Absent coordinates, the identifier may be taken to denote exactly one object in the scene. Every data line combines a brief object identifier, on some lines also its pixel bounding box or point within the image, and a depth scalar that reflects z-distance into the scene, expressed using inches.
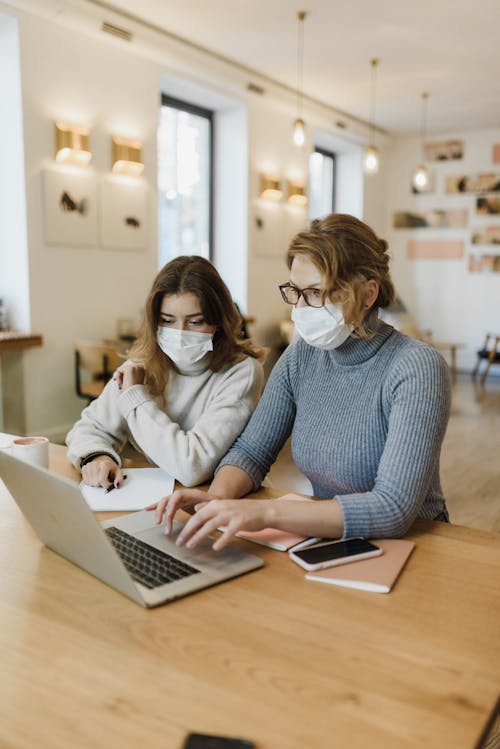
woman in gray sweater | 49.6
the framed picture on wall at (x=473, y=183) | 331.0
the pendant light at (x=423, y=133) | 278.6
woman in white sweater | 66.5
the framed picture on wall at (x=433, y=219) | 343.9
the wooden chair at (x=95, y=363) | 175.6
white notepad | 57.4
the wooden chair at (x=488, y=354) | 310.3
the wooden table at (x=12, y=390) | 182.7
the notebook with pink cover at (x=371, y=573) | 42.9
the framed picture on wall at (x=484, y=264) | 335.6
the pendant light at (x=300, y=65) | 191.5
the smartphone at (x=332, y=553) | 45.4
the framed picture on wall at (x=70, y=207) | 183.3
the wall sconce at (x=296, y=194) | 286.7
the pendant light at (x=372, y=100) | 233.5
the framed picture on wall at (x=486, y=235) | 334.3
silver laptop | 39.5
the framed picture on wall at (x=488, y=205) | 332.2
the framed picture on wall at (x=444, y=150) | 338.6
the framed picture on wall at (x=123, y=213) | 201.0
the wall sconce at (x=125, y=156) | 200.7
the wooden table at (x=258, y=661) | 29.9
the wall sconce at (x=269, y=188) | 269.3
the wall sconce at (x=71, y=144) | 182.9
